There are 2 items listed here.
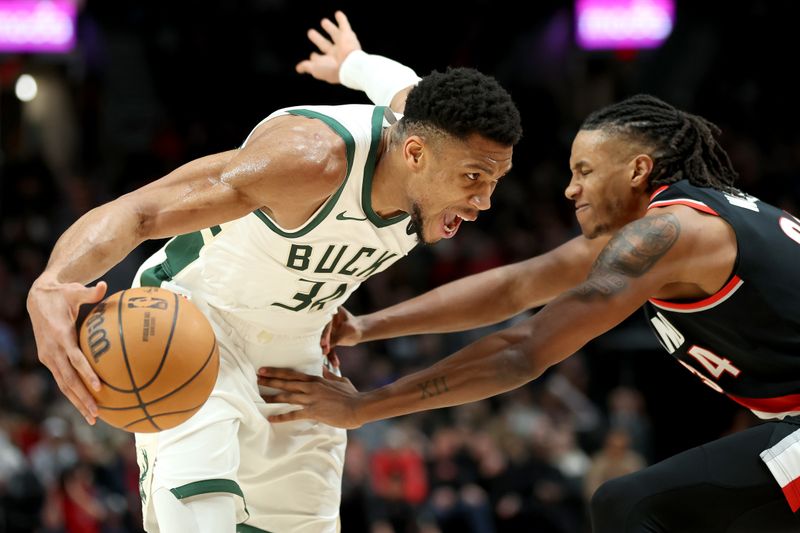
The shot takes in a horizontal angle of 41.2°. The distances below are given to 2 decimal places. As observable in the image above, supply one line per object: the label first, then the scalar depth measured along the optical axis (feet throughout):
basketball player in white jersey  11.22
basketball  10.28
